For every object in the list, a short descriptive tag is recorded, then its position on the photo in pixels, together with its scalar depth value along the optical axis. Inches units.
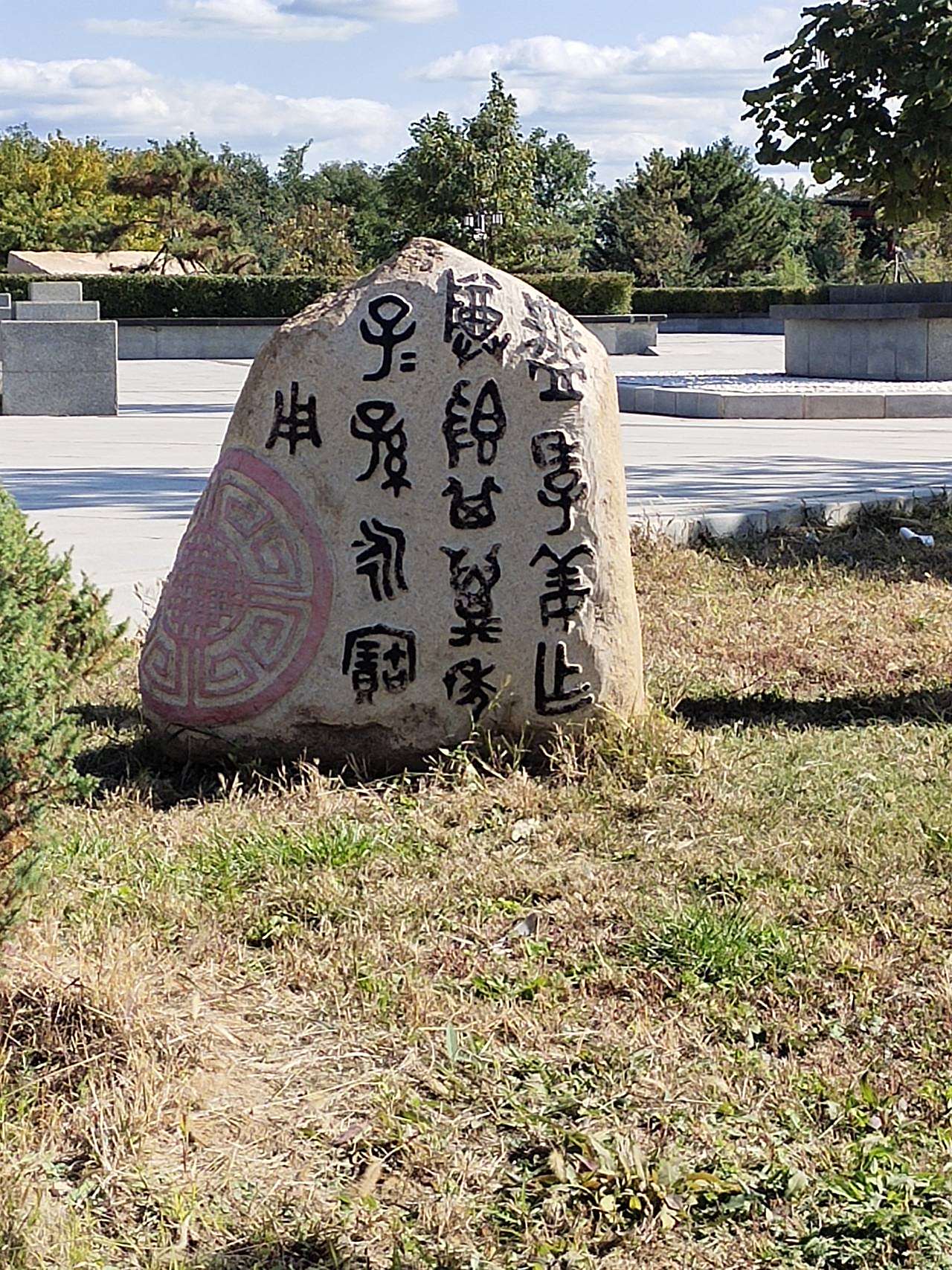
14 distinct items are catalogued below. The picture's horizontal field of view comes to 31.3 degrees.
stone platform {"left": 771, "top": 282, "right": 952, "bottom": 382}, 711.7
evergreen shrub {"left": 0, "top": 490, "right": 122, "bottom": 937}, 110.4
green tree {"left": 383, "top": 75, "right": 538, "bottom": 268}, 1279.5
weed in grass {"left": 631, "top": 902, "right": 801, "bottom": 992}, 130.6
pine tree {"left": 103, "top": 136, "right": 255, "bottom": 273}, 1464.1
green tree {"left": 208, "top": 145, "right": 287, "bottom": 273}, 2071.9
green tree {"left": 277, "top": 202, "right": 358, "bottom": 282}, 1485.0
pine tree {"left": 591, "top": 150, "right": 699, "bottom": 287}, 1863.9
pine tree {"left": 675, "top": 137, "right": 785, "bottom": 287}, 1990.7
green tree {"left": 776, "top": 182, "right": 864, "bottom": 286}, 2004.3
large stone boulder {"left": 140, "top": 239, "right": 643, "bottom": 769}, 175.5
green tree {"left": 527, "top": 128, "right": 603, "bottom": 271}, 1868.8
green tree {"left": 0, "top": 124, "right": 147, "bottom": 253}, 1640.0
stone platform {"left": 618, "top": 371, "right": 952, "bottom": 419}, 615.5
